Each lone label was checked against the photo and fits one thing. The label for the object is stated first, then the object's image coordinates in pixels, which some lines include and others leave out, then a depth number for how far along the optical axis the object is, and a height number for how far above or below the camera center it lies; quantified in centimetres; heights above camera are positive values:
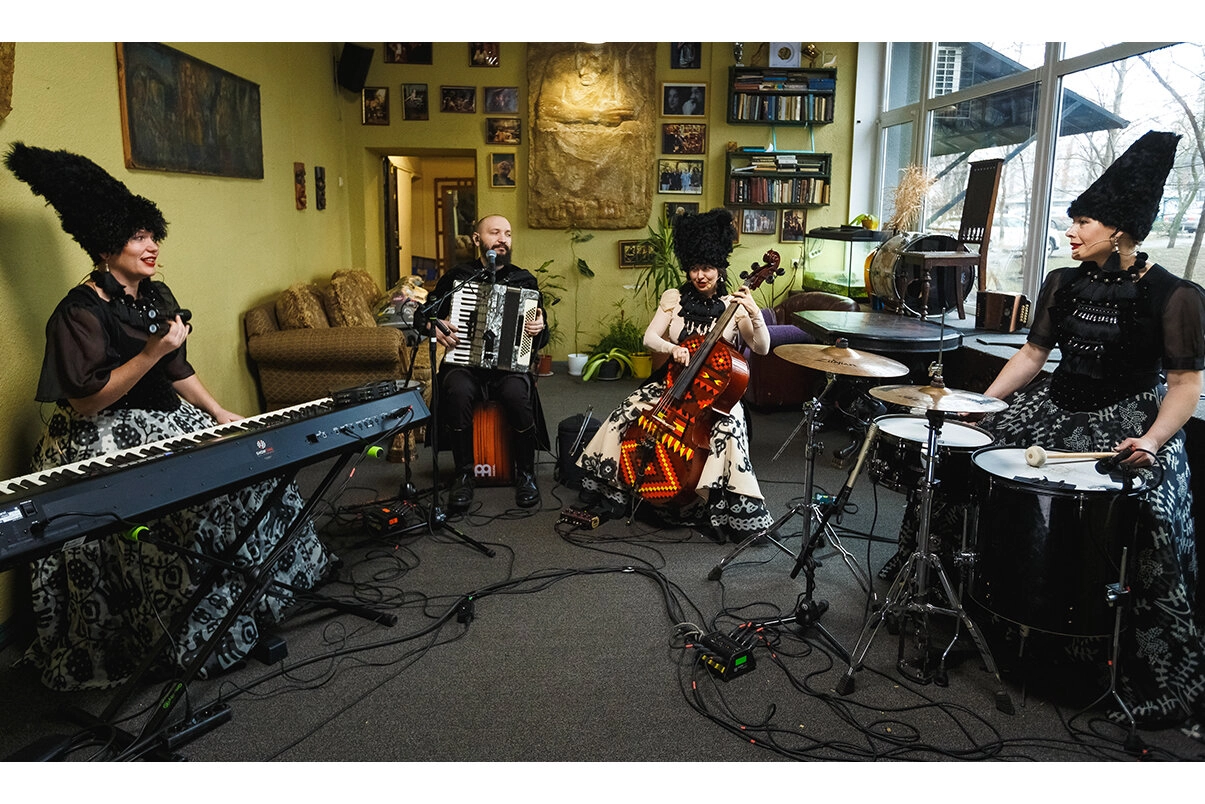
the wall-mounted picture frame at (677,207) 725 +37
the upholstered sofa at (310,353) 450 -58
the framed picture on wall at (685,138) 715 +96
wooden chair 438 -1
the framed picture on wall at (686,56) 704 +163
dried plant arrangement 543 +35
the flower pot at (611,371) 704 -102
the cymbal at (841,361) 275 -37
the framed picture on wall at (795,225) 728 +23
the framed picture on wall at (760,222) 728 +25
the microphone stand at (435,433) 335 -74
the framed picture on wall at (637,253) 732 -3
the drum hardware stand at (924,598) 227 -99
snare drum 242 -60
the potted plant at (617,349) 705 -85
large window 397 +73
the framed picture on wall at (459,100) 707 +125
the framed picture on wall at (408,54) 696 +161
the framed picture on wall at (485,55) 697 +161
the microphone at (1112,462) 203 -50
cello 319 -68
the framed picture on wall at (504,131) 712 +100
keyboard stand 202 -105
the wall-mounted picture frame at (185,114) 357 +64
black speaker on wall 668 +144
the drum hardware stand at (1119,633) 204 -95
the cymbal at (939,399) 229 -41
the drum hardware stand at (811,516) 260 -88
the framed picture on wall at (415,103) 708 +122
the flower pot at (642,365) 706 -97
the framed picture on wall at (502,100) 708 +125
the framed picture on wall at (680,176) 720 +64
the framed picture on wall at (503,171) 719 +66
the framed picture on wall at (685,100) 709 +127
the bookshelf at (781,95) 692 +129
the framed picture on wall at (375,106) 707 +119
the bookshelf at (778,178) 706 +62
